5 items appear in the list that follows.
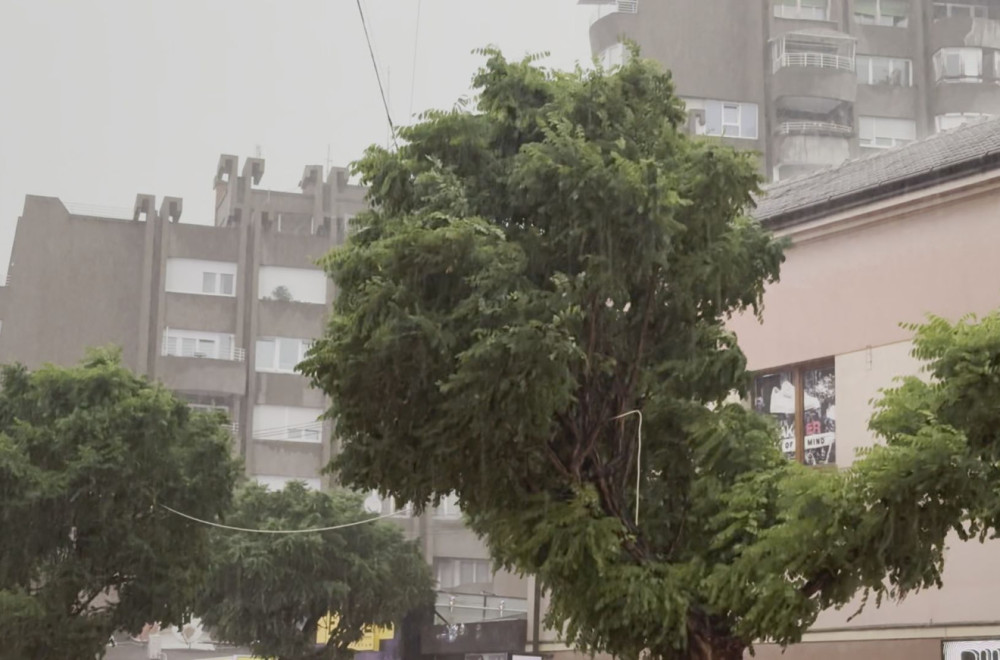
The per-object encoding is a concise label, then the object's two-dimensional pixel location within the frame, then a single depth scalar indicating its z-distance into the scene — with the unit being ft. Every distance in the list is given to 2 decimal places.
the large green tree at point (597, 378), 41.19
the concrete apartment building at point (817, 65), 173.58
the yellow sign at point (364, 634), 112.16
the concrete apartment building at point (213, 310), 147.13
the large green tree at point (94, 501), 75.41
